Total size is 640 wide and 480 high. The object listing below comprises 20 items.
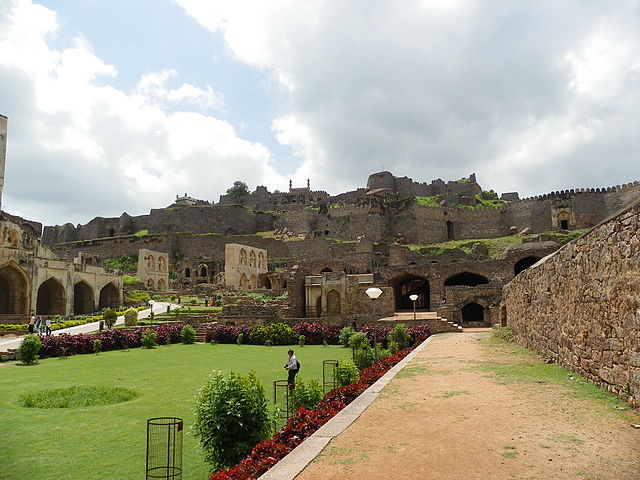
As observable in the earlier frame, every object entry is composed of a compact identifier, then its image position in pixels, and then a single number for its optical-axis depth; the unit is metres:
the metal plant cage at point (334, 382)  9.73
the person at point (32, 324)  24.01
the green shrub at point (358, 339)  18.87
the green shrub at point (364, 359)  13.74
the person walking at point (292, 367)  11.40
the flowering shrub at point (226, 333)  25.39
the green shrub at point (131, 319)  27.48
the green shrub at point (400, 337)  18.62
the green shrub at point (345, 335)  22.70
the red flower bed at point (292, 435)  4.62
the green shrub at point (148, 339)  22.25
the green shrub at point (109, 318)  27.00
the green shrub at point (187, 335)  24.52
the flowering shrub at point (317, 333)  24.02
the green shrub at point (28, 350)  16.72
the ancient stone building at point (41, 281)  29.31
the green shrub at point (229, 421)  5.75
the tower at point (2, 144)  29.89
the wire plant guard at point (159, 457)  5.55
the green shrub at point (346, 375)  9.80
